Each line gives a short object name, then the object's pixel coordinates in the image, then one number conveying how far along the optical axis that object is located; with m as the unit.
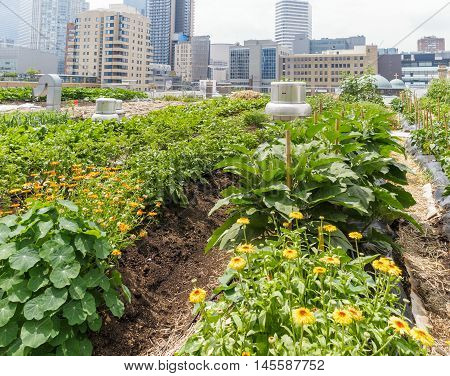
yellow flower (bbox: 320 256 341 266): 1.53
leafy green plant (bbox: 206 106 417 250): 2.34
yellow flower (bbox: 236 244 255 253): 1.53
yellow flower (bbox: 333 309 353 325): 1.18
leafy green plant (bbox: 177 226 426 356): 1.31
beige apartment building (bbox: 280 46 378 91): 80.75
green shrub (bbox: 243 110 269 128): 7.21
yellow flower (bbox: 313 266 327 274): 1.47
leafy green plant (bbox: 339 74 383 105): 17.64
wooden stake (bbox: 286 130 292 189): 2.46
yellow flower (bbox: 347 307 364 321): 1.23
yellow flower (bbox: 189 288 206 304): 1.36
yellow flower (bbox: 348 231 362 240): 1.80
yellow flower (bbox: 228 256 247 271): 1.43
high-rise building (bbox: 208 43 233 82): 95.88
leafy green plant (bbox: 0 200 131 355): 1.69
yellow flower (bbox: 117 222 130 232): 2.18
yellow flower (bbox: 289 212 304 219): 1.82
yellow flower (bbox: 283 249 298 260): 1.53
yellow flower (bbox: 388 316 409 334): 1.19
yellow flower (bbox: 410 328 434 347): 1.14
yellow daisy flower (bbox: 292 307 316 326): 1.17
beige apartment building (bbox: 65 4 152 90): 79.50
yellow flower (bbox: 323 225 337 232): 1.85
